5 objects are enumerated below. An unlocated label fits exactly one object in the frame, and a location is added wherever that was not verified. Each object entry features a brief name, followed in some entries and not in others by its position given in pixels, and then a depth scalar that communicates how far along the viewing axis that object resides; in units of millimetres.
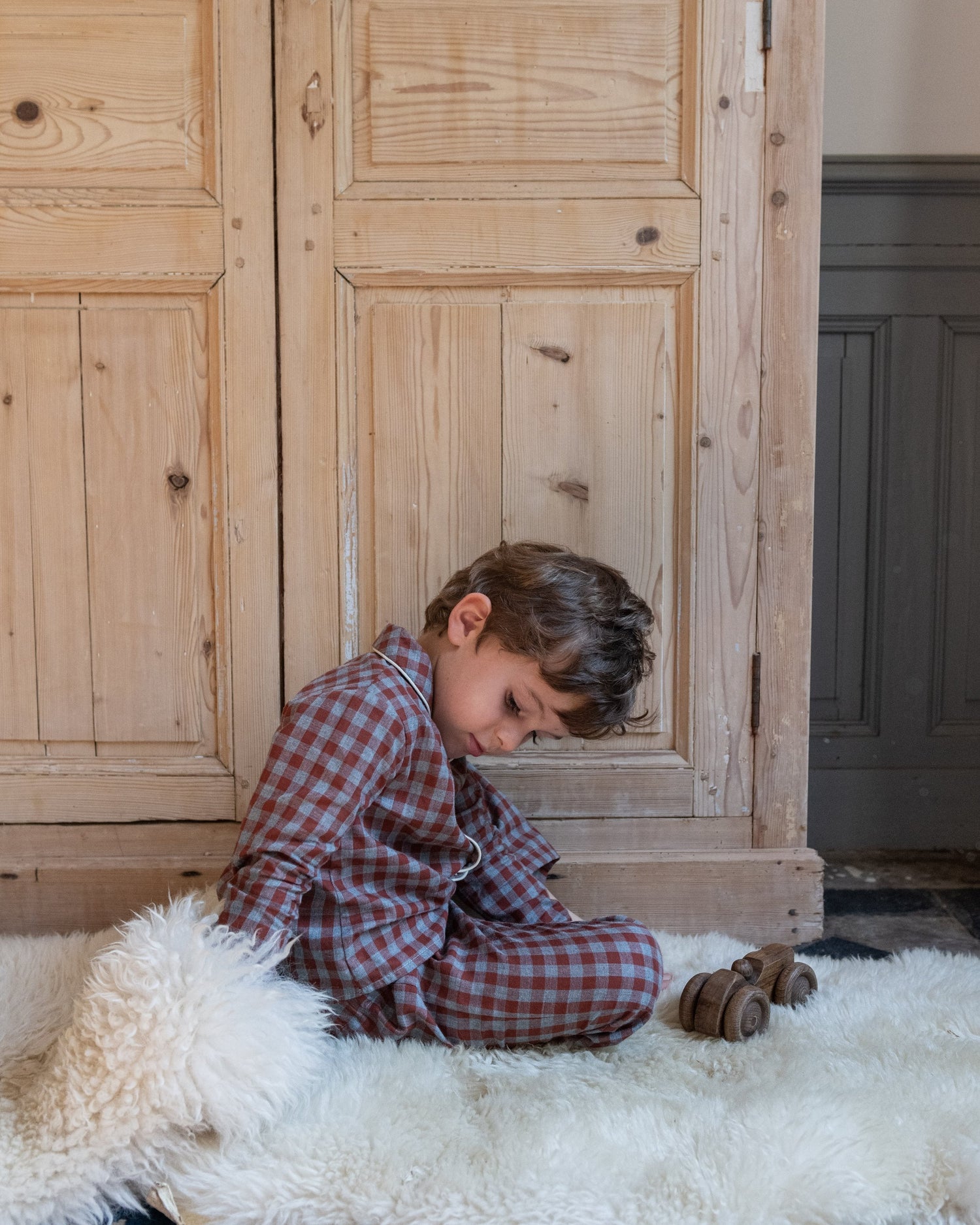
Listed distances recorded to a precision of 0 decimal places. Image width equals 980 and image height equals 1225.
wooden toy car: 1079
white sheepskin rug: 795
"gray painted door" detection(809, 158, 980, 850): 1789
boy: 1003
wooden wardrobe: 1319
